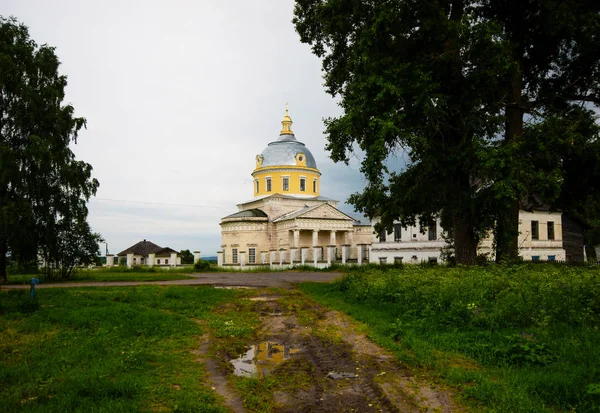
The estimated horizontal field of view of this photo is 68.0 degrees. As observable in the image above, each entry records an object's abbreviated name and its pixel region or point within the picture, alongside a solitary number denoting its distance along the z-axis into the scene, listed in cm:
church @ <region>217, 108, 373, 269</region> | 4238
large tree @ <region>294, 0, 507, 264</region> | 1460
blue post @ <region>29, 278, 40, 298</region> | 1116
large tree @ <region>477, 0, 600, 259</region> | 1509
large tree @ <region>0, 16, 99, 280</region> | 2072
